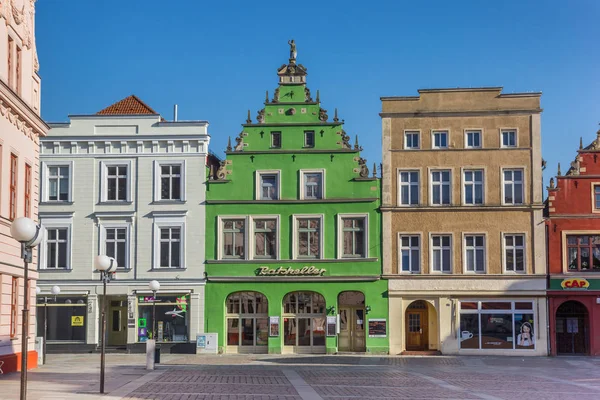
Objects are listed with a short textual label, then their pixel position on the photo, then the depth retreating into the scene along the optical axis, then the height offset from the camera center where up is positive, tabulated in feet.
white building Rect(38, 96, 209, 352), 142.51 +10.22
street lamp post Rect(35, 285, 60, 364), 131.23 -0.60
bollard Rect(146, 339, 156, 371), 100.17 -7.42
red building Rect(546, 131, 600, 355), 137.69 +4.54
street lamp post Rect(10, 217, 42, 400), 46.85 +2.46
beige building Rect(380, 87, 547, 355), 139.33 +10.02
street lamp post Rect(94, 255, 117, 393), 73.79 +1.69
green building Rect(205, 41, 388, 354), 141.18 +7.57
